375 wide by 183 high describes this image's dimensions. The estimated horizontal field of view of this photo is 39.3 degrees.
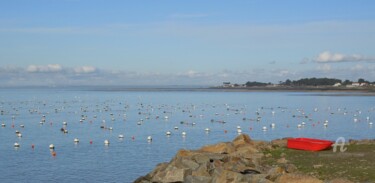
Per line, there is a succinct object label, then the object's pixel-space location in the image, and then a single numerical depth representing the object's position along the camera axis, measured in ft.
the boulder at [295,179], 58.03
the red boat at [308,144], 89.53
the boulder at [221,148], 89.51
